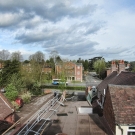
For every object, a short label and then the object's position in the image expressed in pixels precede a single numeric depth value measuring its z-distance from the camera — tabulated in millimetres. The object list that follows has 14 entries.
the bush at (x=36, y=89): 38558
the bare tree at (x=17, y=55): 68736
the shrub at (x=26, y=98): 28781
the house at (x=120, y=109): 9110
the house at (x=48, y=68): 63199
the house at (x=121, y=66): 21888
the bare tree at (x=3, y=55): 74892
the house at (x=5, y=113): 14730
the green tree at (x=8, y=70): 40104
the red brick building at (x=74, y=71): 63000
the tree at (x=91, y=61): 107544
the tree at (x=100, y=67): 71909
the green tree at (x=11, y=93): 26125
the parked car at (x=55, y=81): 53153
